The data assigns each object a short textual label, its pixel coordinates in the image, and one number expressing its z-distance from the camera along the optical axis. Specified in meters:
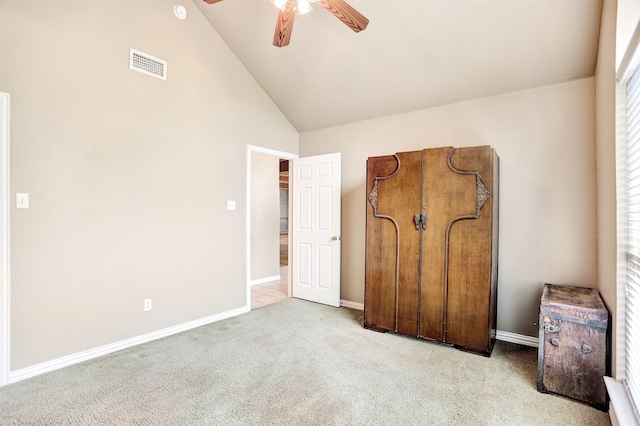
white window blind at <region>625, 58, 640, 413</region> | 1.63
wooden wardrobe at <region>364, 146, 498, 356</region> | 2.70
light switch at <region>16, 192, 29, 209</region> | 2.31
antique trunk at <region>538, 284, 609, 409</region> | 2.02
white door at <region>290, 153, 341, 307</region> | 4.11
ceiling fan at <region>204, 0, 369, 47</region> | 1.96
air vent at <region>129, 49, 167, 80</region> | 2.88
